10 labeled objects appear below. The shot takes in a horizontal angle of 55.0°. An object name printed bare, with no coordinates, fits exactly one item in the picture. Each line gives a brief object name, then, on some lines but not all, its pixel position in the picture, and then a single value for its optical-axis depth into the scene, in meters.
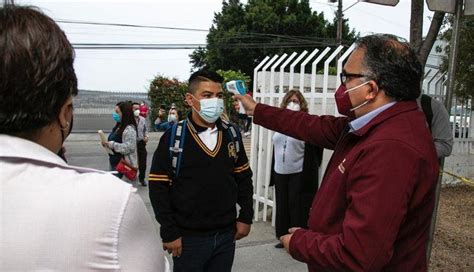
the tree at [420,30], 3.45
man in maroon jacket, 1.56
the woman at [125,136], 7.14
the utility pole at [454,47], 3.04
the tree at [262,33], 30.53
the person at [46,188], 0.85
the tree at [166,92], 21.66
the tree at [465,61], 7.24
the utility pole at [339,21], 25.83
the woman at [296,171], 4.75
